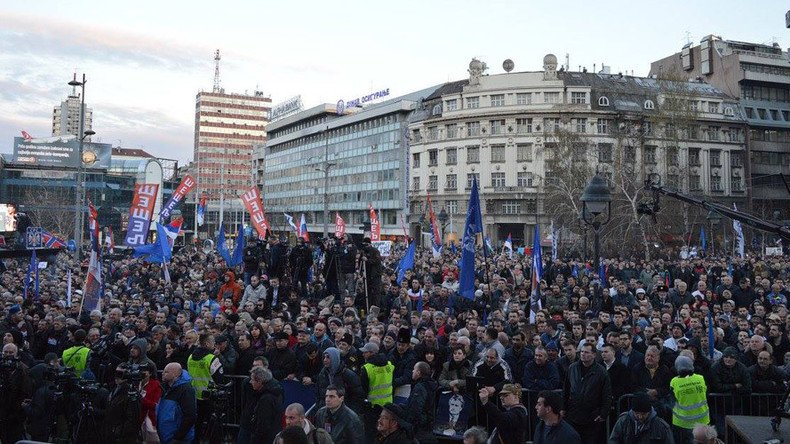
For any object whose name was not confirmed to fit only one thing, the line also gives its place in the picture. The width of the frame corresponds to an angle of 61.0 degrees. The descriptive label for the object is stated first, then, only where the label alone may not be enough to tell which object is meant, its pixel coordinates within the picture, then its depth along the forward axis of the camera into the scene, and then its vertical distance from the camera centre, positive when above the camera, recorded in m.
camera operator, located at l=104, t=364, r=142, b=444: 7.49 -1.96
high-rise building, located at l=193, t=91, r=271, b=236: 156.62 +24.38
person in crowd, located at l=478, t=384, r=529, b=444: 6.77 -1.77
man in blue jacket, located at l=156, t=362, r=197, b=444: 7.80 -1.99
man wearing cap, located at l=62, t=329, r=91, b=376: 10.00 -1.80
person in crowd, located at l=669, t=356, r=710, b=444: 8.09 -1.84
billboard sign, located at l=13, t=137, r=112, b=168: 93.94 +12.03
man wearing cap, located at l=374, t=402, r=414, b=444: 6.26 -1.73
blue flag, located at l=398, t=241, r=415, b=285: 20.56 -0.67
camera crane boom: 9.52 +0.56
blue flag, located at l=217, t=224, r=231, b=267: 24.03 -0.29
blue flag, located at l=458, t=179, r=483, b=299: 12.89 -0.13
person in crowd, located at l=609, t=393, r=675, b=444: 6.72 -1.86
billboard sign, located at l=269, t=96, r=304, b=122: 119.75 +24.31
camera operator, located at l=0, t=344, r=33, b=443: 9.05 -2.13
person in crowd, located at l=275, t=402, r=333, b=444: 5.95 -1.66
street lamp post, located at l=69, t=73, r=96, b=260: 26.88 +2.53
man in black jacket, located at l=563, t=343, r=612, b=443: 8.09 -1.90
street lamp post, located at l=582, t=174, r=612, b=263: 12.76 +0.88
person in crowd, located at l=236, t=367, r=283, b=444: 7.61 -1.92
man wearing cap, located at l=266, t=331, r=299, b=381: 9.73 -1.76
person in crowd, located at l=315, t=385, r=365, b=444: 6.87 -1.87
